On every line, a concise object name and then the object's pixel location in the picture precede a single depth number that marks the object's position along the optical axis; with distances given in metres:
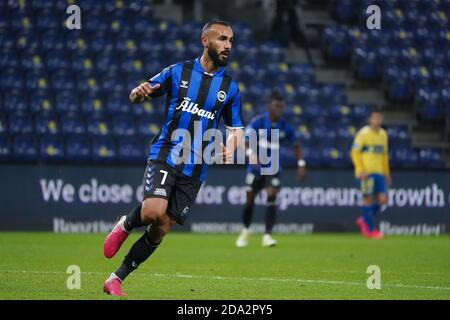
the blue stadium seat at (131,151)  18.85
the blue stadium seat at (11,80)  19.52
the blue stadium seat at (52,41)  20.56
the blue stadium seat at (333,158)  20.66
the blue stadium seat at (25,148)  18.14
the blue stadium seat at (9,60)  19.95
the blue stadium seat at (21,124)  18.73
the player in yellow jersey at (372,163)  18.16
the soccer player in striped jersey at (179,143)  7.89
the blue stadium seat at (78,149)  18.52
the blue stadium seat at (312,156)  20.48
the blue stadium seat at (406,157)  21.17
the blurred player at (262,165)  15.60
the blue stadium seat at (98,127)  19.33
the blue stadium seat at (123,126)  19.59
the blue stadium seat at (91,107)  19.77
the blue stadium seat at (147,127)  19.81
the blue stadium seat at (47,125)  18.94
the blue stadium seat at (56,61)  20.36
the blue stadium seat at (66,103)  19.56
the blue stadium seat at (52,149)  18.23
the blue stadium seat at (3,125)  18.53
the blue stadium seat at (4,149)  17.77
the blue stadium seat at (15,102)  19.16
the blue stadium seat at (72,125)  19.11
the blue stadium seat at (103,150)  18.72
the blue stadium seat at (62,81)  19.95
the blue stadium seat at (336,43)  24.23
